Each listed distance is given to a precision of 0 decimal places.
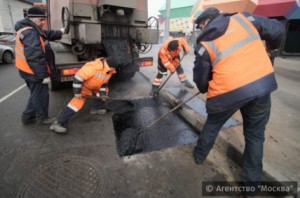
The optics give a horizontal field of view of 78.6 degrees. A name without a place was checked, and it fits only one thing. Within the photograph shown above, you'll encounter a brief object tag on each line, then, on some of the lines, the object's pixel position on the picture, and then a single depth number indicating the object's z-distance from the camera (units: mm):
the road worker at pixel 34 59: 2760
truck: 3762
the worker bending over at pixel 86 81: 2900
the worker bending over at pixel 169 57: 4273
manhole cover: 1880
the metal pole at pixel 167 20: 9303
